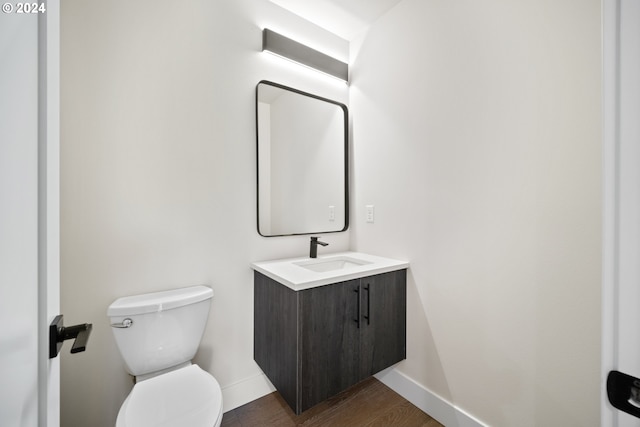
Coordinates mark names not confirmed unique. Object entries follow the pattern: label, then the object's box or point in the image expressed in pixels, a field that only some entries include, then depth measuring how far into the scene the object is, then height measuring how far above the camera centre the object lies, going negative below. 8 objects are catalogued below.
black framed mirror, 1.83 +0.37
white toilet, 1.04 -0.71
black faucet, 1.91 -0.26
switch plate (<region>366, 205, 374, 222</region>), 2.04 -0.01
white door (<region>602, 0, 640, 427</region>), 0.47 +0.01
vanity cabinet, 1.34 -0.68
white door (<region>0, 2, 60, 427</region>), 0.37 +0.00
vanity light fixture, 1.79 +1.13
